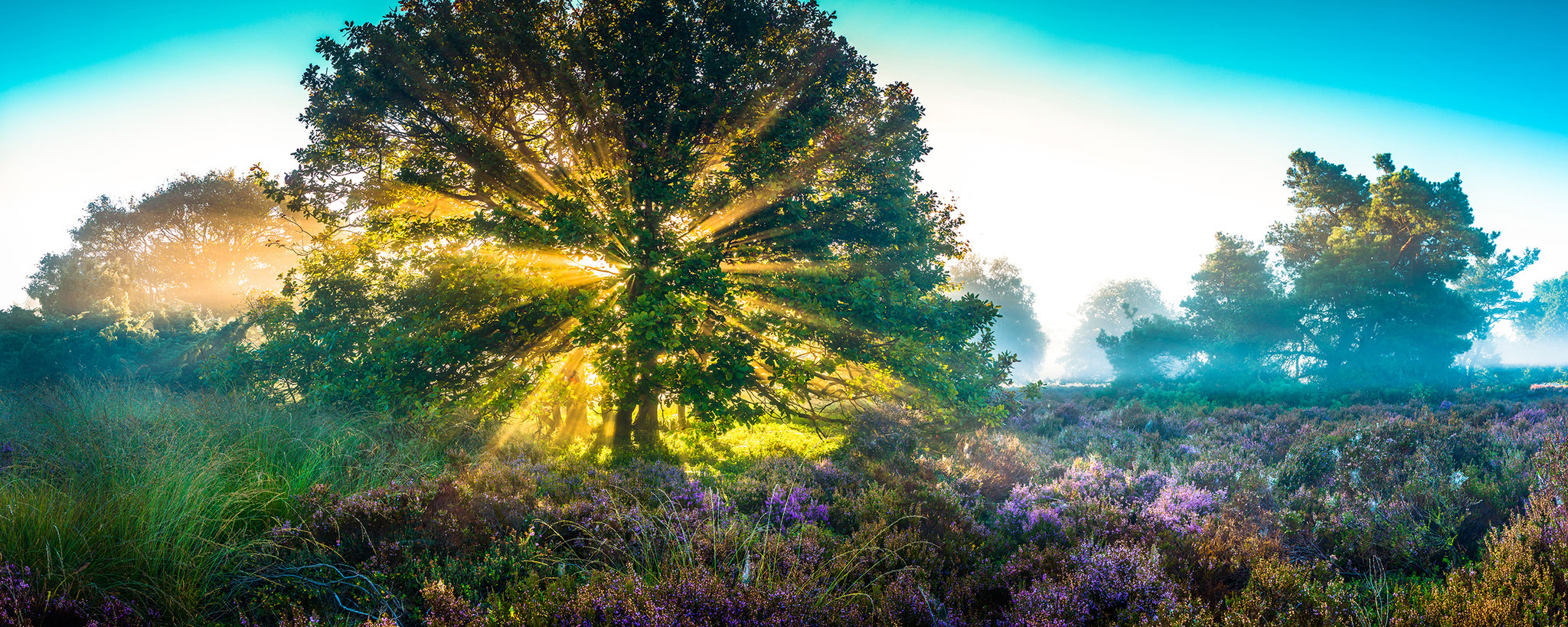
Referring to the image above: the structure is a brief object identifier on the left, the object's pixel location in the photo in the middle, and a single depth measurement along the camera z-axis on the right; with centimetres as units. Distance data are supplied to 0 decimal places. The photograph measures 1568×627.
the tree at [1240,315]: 3412
